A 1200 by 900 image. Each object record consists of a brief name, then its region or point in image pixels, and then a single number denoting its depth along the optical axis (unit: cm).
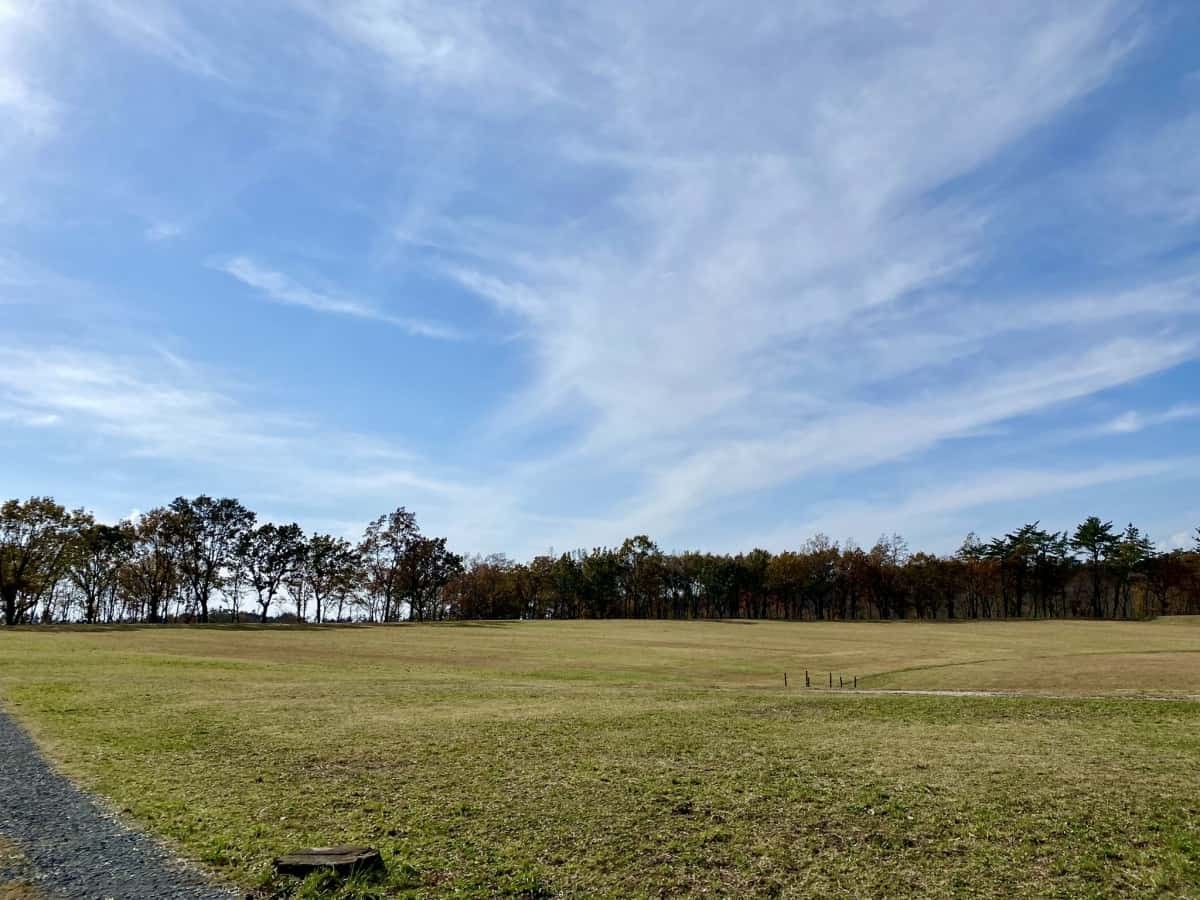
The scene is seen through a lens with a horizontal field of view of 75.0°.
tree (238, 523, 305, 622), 13250
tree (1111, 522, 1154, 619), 14625
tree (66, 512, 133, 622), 10838
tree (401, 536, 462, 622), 14562
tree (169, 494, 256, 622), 12501
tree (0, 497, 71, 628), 10212
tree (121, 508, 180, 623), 12262
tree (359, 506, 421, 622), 14538
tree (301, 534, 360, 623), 14000
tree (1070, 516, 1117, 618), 15200
